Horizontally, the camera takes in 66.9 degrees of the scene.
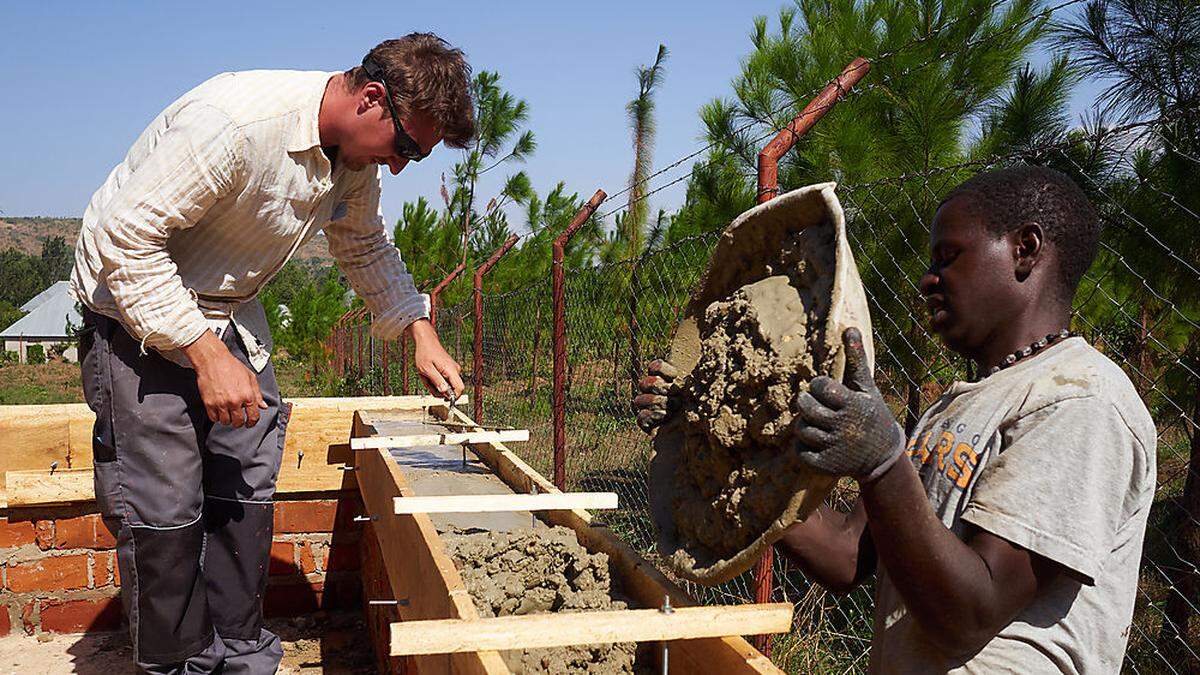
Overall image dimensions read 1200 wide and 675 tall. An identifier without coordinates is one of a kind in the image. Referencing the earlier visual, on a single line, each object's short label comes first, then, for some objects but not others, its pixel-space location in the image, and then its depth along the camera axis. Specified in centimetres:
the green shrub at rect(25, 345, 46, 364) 3903
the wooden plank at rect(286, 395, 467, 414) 530
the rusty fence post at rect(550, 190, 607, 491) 439
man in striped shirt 228
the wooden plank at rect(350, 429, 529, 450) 359
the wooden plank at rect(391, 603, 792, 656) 162
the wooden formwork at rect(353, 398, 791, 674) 171
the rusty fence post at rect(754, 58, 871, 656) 225
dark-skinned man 119
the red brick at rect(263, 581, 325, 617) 493
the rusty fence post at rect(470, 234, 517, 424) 604
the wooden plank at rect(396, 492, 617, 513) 259
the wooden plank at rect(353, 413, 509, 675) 187
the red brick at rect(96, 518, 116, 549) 450
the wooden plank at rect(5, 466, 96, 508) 427
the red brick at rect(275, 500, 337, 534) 493
